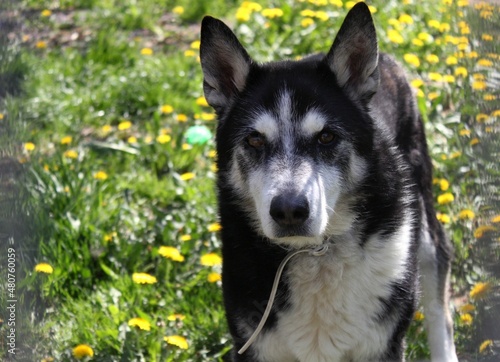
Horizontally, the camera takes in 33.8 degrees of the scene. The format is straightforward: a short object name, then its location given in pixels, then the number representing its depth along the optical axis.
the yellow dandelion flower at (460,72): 5.20
